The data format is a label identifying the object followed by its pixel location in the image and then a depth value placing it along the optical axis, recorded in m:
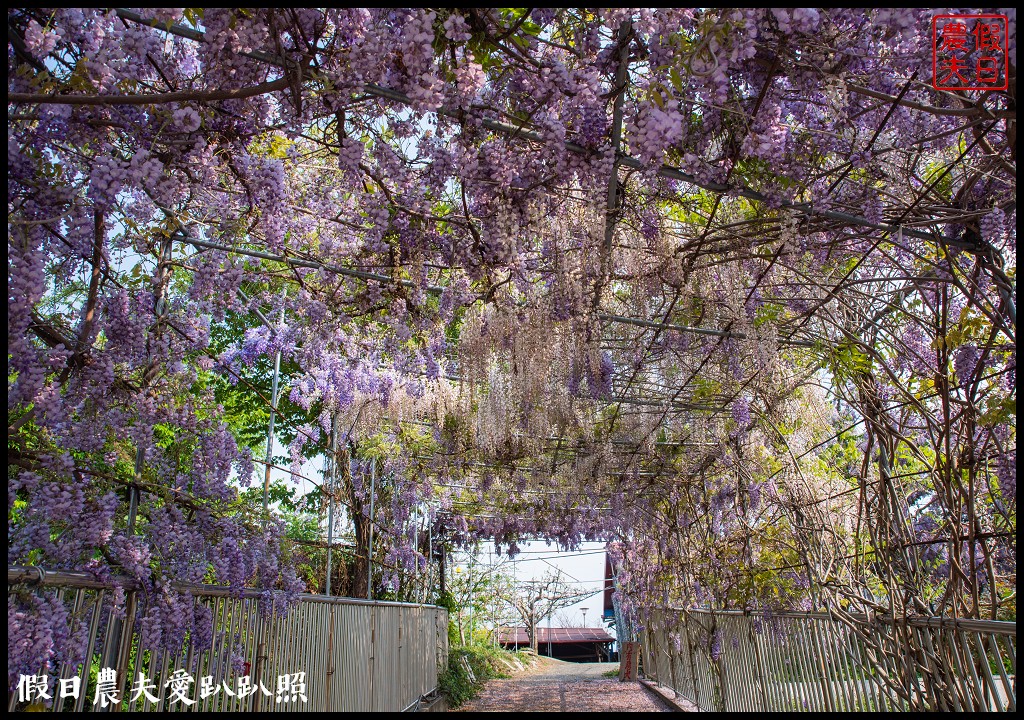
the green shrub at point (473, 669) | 9.91
